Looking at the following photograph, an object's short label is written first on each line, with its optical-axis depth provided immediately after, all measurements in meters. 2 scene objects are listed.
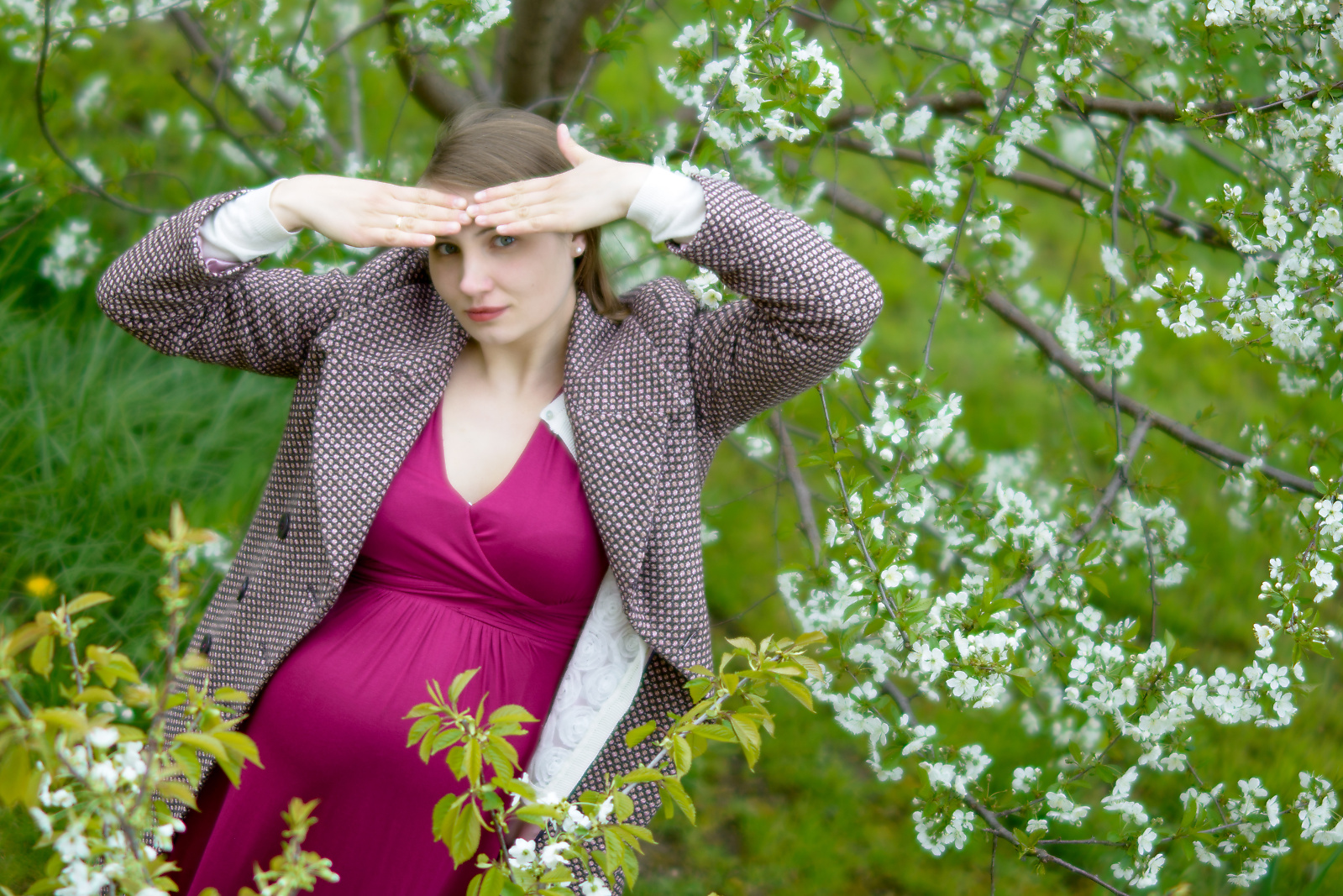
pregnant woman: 3.11
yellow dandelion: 3.35
